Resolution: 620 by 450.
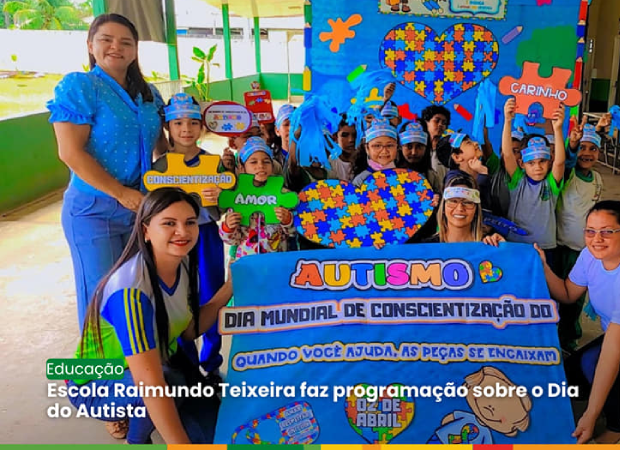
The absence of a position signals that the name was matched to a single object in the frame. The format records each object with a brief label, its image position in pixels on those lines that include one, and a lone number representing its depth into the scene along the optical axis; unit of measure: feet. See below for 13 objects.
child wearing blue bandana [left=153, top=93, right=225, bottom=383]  6.99
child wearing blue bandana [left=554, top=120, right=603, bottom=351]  8.29
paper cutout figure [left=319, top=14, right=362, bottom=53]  13.34
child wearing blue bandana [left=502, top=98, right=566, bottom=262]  7.91
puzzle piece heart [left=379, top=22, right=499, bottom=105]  13.21
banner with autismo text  5.75
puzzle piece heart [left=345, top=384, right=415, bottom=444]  5.70
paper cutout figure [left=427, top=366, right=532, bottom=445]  5.72
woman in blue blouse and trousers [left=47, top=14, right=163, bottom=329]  6.42
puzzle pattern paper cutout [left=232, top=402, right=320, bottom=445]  5.63
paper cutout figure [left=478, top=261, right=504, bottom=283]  6.59
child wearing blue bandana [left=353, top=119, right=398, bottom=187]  7.60
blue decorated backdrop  13.05
